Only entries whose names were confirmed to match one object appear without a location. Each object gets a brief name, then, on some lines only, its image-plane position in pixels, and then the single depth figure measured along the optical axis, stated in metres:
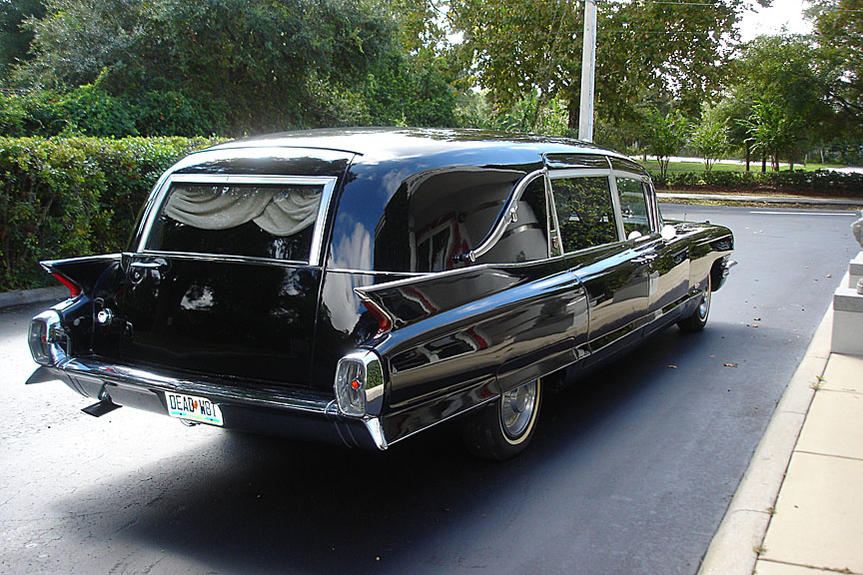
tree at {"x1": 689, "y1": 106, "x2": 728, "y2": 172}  38.25
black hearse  3.80
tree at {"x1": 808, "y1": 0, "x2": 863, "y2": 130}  32.03
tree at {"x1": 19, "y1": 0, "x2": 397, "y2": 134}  20.77
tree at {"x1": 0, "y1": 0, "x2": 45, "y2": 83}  31.19
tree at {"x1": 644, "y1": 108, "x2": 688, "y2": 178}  36.78
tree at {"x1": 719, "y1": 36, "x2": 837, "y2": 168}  32.69
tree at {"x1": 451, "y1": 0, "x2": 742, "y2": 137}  32.50
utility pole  20.52
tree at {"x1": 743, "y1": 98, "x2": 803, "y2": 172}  34.47
